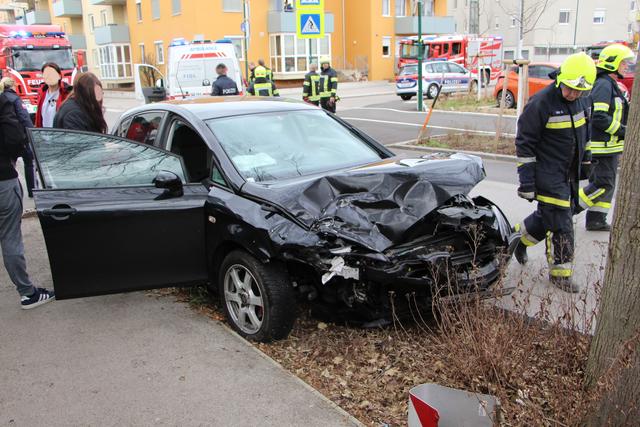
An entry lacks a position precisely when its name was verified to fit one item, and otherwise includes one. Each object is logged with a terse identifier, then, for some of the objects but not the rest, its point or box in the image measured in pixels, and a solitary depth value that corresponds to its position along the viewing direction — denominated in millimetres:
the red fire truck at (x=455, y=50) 31797
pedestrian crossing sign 13539
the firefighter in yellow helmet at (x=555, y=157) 4699
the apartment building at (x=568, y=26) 54688
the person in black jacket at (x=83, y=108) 5438
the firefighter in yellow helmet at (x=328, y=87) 13758
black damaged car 3613
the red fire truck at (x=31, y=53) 21359
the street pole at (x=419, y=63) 19219
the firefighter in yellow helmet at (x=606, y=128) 5754
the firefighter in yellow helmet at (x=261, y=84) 14719
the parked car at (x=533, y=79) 18984
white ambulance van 17875
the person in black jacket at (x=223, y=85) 14445
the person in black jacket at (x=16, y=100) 5266
